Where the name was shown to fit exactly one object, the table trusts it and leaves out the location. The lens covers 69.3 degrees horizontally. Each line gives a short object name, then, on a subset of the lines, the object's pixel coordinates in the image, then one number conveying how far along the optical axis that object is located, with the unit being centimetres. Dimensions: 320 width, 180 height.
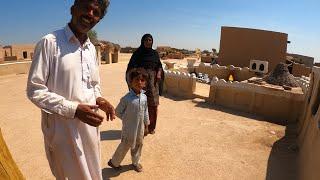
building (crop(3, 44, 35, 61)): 2045
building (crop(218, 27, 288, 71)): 1548
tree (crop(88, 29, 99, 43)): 3315
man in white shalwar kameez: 153
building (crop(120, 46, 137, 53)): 2837
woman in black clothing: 413
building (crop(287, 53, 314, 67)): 2157
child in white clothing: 301
